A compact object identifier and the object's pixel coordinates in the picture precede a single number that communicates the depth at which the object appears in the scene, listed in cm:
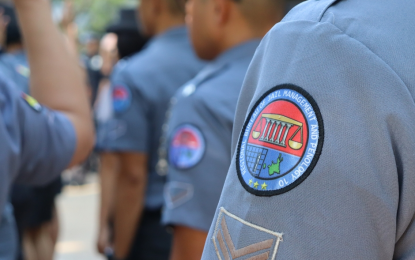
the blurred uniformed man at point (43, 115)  168
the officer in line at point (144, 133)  259
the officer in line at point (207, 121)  190
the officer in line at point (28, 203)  304
